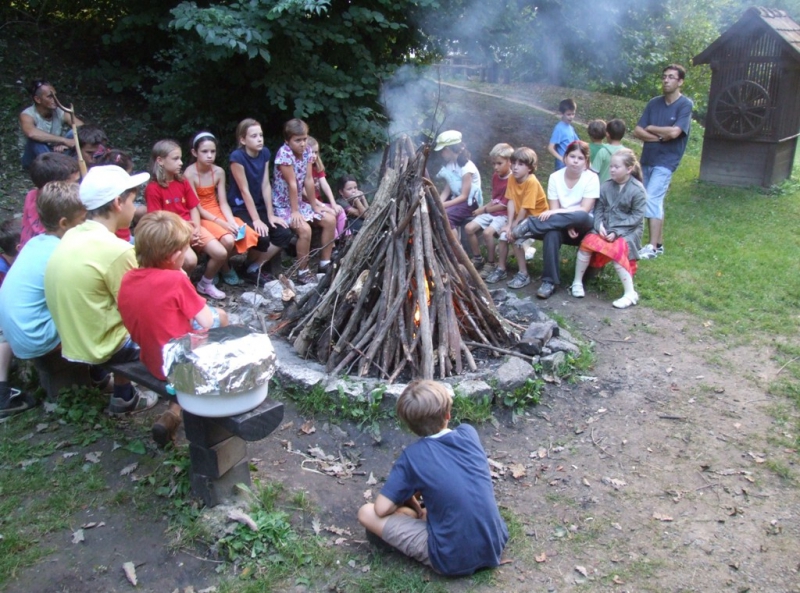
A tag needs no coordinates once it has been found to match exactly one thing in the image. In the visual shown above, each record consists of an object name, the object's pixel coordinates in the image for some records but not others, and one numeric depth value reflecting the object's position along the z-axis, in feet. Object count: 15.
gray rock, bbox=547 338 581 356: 16.93
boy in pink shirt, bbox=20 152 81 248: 16.03
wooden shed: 31.91
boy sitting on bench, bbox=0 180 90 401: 13.93
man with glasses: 25.86
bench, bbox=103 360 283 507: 10.46
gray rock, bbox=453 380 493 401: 14.71
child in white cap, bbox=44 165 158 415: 13.01
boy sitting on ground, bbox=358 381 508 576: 10.16
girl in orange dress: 21.22
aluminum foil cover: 9.91
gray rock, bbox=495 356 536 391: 15.14
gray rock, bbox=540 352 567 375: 16.26
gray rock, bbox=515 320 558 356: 16.52
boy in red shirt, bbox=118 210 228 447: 11.55
